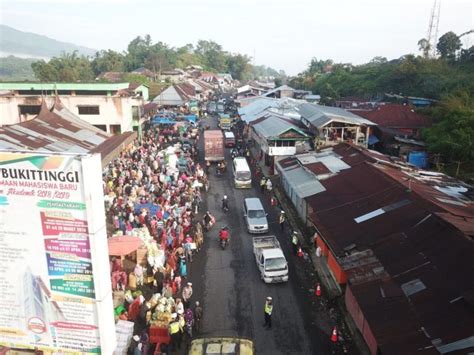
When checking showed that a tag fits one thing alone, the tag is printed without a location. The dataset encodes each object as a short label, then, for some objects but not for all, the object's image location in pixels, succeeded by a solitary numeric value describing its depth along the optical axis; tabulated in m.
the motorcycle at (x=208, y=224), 22.51
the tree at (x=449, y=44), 66.50
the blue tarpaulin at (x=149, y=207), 21.87
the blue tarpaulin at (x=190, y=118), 53.25
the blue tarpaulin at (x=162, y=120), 47.93
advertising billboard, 7.55
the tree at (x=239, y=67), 175.62
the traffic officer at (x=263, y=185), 28.79
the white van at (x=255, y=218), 21.73
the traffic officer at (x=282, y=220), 22.34
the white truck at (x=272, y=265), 16.72
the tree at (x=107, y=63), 107.50
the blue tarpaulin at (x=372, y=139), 34.41
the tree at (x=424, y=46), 76.22
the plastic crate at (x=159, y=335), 13.09
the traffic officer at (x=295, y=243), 19.44
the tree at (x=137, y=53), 128.38
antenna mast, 73.59
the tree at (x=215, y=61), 176.25
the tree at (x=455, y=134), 27.70
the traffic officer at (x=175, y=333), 13.07
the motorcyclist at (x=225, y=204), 25.33
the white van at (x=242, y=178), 29.25
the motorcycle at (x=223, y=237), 20.20
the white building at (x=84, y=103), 36.78
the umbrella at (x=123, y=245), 16.70
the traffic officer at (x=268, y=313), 13.95
